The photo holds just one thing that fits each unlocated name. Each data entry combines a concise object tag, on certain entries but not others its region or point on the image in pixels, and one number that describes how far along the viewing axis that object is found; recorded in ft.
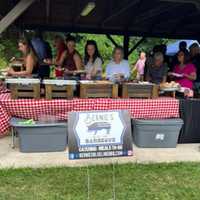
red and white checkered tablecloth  10.84
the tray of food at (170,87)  11.72
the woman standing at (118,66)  12.39
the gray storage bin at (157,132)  11.26
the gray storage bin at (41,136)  10.51
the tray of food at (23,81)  10.53
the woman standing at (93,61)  12.59
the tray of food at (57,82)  10.65
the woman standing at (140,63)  24.71
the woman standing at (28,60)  12.00
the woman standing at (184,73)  12.87
